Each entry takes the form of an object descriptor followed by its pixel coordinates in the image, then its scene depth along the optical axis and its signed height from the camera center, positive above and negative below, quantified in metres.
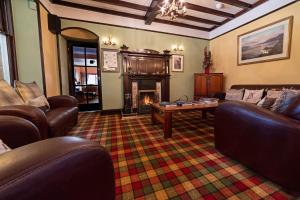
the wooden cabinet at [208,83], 4.32 +0.05
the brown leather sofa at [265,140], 1.05 -0.48
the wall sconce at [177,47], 4.57 +1.22
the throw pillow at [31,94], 1.92 -0.12
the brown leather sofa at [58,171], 0.37 -0.26
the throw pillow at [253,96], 3.06 -0.26
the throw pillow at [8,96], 1.54 -0.10
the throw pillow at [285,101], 1.24 -0.16
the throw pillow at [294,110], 1.12 -0.21
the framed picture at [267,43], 2.92 +0.96
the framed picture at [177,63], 4.61 +0.72
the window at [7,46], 2.14 +0.65
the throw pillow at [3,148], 0.67 -0.30
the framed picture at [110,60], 3.84 +0.70
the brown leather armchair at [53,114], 1.32 -0.37
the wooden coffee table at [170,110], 2.28 -0.41
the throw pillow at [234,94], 3.47 -0.25
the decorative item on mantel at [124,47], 3.81 +1.03
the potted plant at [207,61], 4.78 +0.80
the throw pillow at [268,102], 1.96 -0.26
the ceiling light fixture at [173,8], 2.40 +1.34
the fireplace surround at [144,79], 3.92 +0.18
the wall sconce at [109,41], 3.81 +1.21
